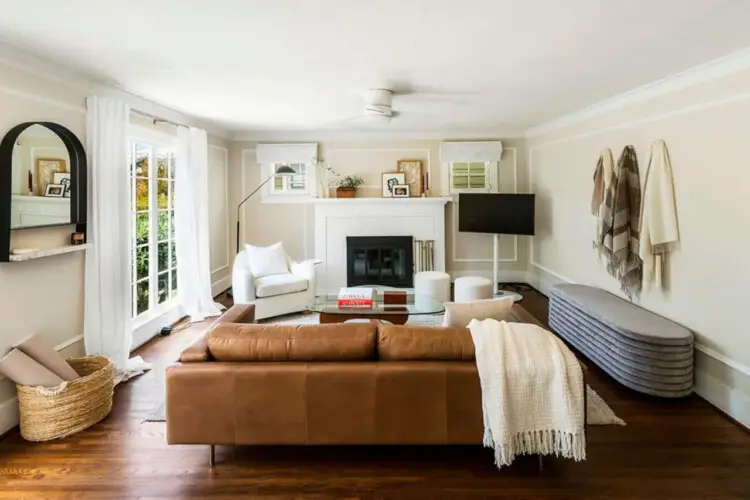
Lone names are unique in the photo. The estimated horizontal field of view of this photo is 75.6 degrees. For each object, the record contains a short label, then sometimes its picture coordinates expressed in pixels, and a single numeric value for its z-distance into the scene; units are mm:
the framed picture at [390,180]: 7086
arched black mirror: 2811
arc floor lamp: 6960
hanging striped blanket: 3941
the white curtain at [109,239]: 3602
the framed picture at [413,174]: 7113
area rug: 3012
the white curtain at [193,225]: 5230
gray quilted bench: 3215
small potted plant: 6906
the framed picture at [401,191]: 7027
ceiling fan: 4062
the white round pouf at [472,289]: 5398
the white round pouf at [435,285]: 5648
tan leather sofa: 2346
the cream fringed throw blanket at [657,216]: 3580
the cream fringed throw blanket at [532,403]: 2254
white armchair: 5141
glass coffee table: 4152
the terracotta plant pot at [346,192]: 6902
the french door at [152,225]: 4656
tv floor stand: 6465
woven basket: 2781
